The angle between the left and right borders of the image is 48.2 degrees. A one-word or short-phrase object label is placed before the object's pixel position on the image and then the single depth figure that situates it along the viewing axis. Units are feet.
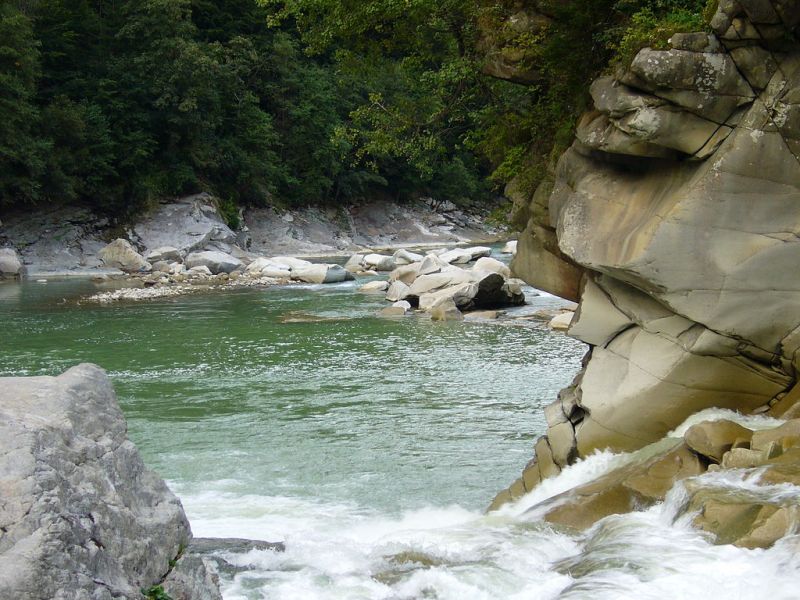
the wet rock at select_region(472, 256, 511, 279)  98.48
